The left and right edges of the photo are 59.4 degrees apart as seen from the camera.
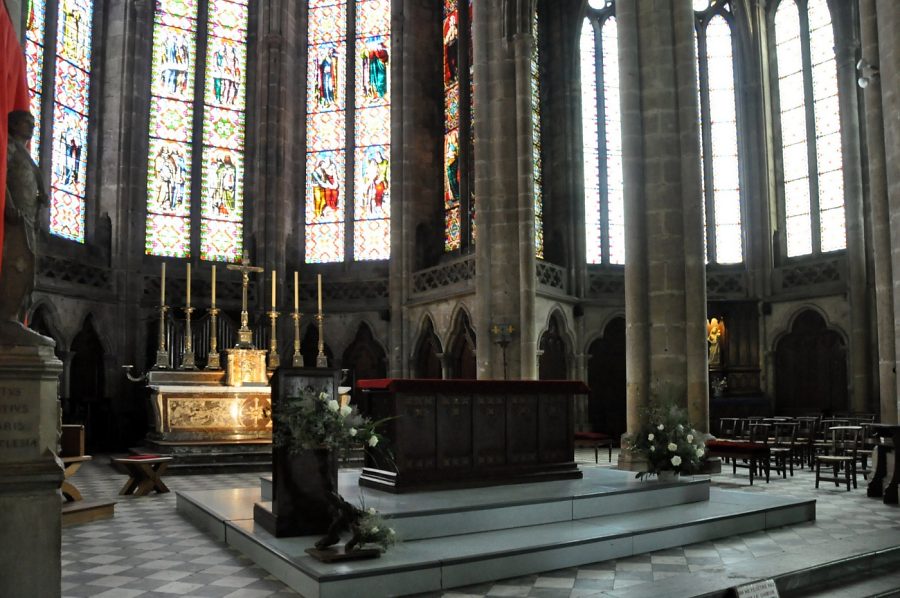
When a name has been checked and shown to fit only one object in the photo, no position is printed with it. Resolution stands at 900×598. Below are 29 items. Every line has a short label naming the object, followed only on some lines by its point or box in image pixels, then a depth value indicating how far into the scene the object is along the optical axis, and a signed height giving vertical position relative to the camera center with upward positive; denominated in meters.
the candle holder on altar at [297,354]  14.85 +0.17
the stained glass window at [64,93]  17.55 +6.24
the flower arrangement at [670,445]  8.78 -0.95
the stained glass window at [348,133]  21.64 +6.37
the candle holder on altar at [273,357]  15.64 +0.12
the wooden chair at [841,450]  10.41 -1.35
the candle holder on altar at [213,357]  15.12 +0.13
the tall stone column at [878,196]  12.53 +2.72
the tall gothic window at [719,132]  21.86 +6.39
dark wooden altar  8.05 -0.76
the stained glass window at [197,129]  20.31 +6.21
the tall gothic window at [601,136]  21.77 +6.30
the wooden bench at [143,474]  10.34 -1.46
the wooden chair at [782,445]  11.85 -1.39
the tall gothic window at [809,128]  20.05 +6.02
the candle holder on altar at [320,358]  15.50 +0.09
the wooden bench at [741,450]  11.03 -1.28
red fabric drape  4.43 +1.70
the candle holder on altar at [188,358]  14.90 +0.11
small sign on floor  5.25 -1.55
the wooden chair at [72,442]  10.12 -0.99
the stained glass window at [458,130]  20.19 +6.03
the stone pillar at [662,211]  11.71 +2.27
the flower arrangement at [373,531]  5.66 -1.21
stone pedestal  4.38 -0.64
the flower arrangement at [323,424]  6.24 -0.49
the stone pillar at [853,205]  18.02 +3.62
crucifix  15.02 +0.68
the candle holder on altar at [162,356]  14.67 +0.15
